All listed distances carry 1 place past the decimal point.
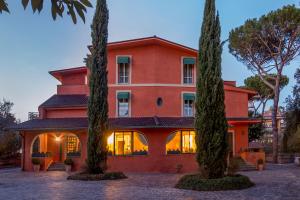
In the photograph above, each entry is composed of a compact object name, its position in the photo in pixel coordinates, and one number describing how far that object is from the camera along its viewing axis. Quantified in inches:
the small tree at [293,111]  962.0
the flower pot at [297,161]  897.5
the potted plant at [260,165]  742.2
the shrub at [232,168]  503.2
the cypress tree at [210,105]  474.3
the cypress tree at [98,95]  575.8
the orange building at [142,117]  715.5
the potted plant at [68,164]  715.9
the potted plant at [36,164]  729.7
